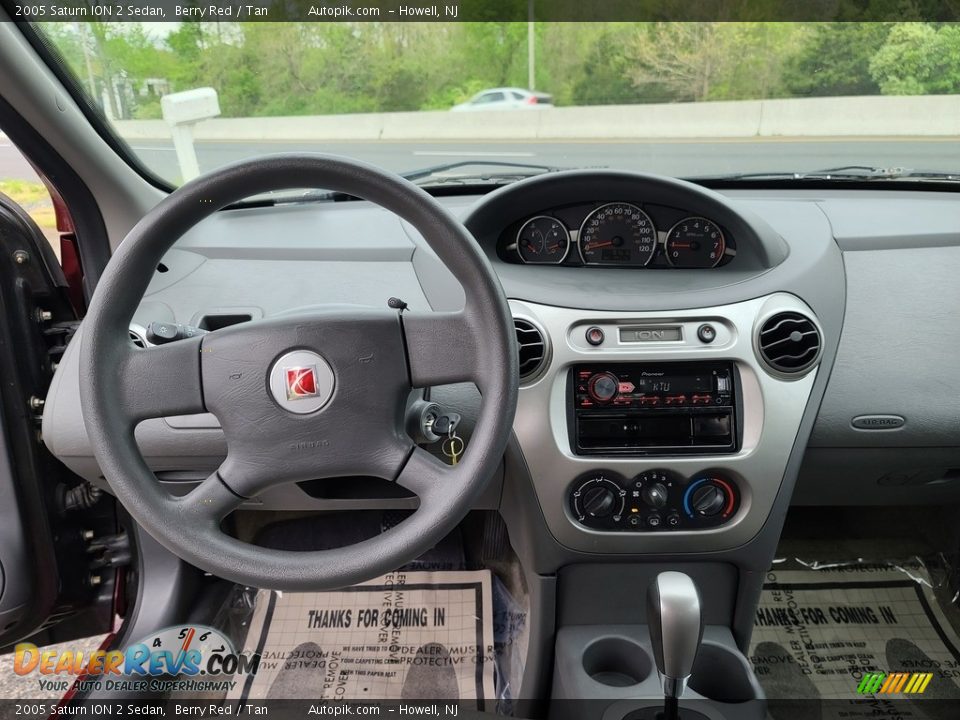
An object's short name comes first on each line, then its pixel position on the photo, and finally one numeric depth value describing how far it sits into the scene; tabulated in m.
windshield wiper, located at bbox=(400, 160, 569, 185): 1.88
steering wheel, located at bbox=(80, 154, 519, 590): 1.07
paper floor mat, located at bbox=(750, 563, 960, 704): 1.96
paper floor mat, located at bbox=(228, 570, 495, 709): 1.95
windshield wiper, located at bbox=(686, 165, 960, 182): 1.90
